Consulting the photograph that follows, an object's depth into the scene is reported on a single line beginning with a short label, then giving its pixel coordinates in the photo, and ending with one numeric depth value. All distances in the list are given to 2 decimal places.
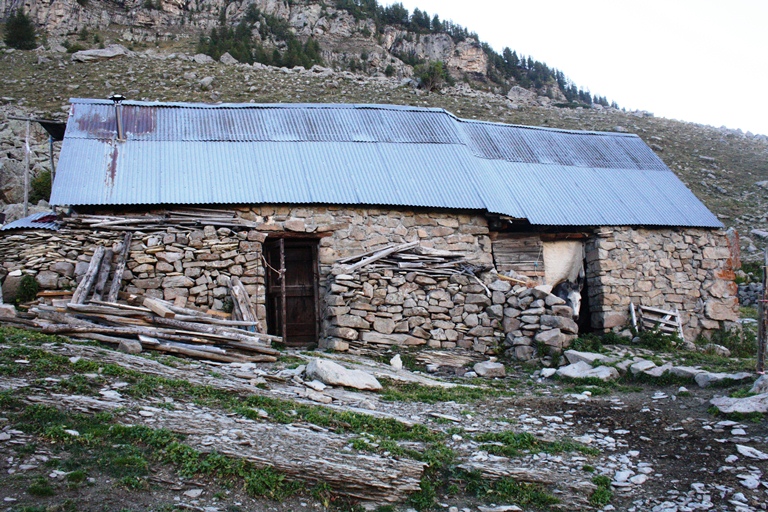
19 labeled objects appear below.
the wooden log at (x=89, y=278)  10.62
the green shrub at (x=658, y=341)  13.38
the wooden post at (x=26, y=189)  14.26
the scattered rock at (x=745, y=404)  7.83
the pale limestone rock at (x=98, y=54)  32.09
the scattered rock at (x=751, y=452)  6.73
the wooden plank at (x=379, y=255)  12.44
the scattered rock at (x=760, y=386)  8.34
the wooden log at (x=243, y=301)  11.68
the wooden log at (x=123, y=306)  10.34
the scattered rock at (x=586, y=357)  11.34
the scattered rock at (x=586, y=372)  10.51
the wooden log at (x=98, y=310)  9.98
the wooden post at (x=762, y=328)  9.15
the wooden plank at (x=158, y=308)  10.55
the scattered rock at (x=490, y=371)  11.38
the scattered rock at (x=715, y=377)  9.38
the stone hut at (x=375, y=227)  12.20
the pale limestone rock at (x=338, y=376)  9.12
